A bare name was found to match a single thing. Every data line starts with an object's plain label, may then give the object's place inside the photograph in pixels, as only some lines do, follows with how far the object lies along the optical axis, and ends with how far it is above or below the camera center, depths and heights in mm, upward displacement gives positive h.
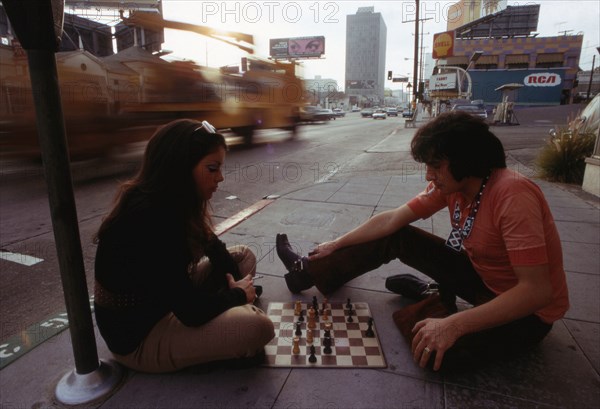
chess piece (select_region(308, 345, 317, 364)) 2068 -1308
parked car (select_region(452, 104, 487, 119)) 23938 +275
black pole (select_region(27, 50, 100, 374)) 1464 -341
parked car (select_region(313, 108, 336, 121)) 35650 -219
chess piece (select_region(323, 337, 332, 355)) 2143 -1292
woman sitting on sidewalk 1614 -687
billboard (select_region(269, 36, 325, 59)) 68000 +11442
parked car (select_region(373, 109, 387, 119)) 45684 -396
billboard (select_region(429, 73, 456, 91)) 37125 +2849
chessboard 2088 -1331
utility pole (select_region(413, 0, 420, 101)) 32062 +4436
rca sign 41250 +3366
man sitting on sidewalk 1658 -768
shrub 7113 -844
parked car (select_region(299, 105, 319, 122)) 17156 -94
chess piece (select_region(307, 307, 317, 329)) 2311 -1251
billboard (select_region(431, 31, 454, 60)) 43094 +7472
